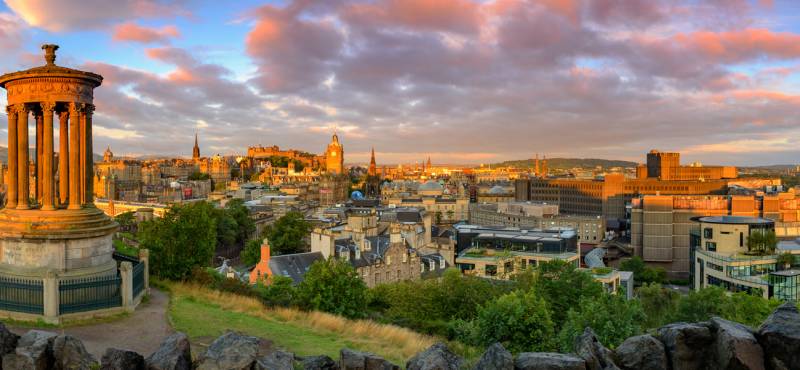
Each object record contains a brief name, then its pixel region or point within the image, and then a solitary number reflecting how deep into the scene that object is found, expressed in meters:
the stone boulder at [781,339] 7.97
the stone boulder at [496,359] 8.09
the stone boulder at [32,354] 9.15
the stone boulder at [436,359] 8.27
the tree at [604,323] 22.04
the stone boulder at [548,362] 8.09
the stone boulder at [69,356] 9.28
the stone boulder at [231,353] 8.55
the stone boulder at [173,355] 8.72
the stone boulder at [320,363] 9.09
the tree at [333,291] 25.38
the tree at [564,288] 34.06
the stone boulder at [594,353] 8.33
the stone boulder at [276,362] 8.66
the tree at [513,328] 21.55
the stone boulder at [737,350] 8.09
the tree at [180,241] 23.72
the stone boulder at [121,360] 8.80
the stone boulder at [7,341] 9.46
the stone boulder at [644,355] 8.52
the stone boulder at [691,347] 8.59
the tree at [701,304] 34.75
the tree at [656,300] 46.41
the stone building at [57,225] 16.42
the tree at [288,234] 68.94
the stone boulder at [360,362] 8.79
